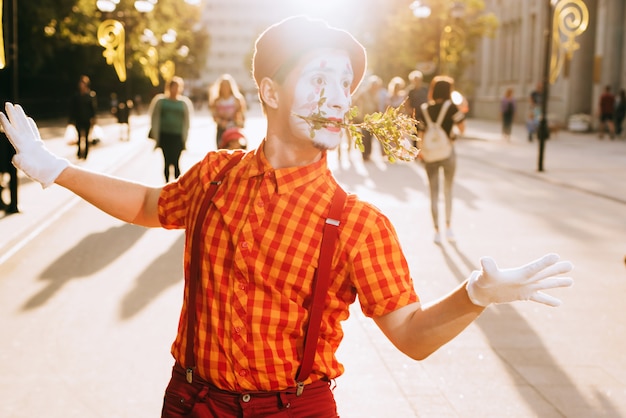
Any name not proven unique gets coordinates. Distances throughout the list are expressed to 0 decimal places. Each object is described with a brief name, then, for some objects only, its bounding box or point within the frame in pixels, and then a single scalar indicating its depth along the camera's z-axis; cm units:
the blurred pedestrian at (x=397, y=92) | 2220
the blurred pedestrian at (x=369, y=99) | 2225
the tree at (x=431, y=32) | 3712
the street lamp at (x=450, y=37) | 3366
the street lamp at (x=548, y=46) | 2012
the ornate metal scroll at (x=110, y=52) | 1473
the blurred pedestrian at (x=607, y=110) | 3406
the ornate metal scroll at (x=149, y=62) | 3766
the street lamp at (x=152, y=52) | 3874
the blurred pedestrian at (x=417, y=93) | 2127
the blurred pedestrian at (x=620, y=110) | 3438
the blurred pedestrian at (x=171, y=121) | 1436
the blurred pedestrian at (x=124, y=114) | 3155
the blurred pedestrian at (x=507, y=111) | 3444
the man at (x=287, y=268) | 237
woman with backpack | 1088
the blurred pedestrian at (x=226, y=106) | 1362
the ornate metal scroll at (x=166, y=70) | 4095
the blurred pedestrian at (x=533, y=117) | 3362
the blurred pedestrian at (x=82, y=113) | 2211
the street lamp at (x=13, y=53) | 1249
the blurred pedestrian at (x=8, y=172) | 1238
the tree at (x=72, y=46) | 3161
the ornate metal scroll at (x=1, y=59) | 961
